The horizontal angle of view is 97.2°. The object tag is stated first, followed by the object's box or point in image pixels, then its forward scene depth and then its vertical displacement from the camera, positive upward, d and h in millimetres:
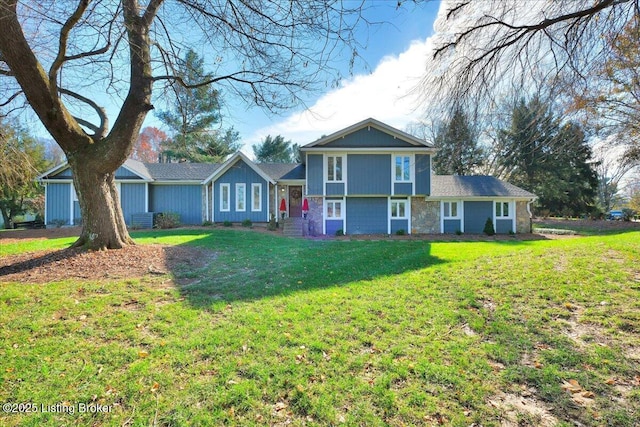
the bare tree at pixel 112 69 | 4379 +2980
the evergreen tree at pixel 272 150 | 33750 +7773
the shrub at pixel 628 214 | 26239 -85
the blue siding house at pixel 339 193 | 16531 +1272
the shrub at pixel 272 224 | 16453 -606
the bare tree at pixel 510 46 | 4379 +2762
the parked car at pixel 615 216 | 28377 -310
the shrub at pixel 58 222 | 17531 -486
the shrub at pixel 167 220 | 16828 -362
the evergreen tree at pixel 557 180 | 29062 +3578
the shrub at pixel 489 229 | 17062 -945
